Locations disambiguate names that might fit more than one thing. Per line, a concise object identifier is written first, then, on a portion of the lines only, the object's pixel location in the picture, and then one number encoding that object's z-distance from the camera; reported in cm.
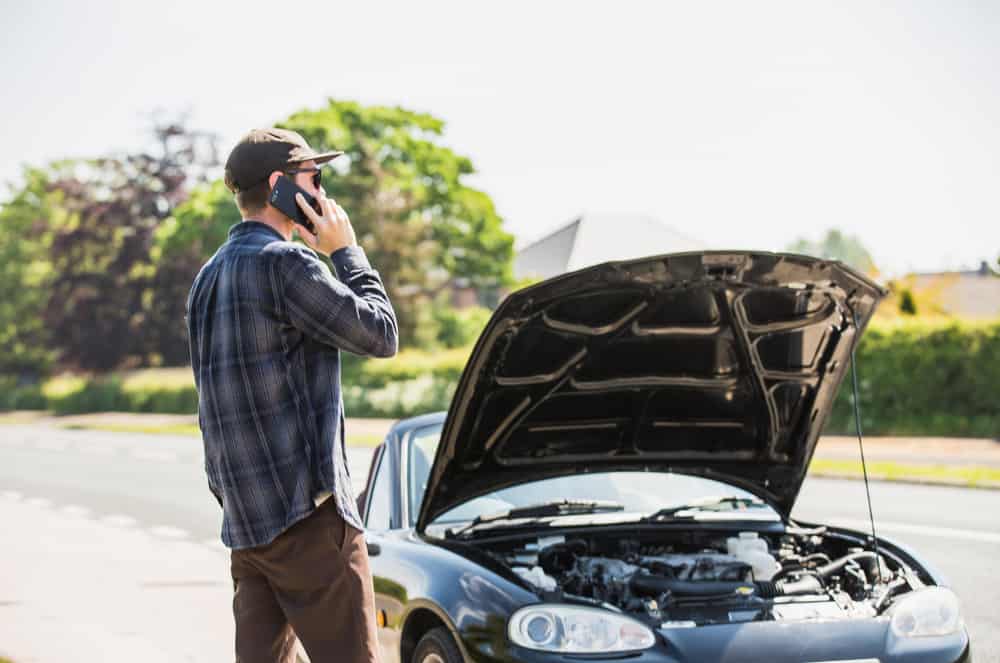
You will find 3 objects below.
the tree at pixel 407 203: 5219
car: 417
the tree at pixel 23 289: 7700
